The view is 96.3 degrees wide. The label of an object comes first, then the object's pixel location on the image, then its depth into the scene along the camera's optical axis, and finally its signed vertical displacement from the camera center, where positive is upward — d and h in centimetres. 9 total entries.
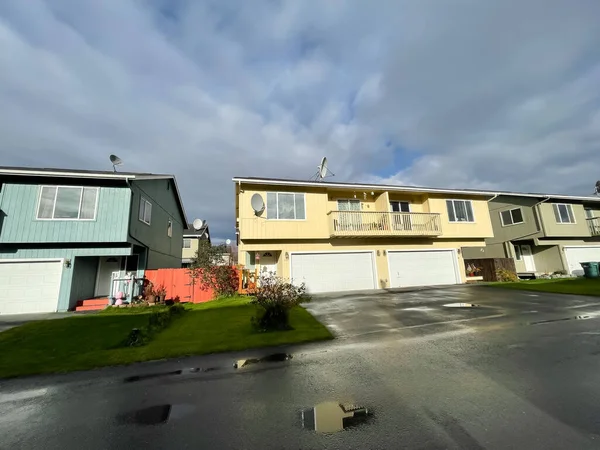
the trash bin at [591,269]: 1773 +14
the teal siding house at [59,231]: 1257 +291
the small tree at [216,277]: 1452 +53
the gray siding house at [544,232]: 2227 +340
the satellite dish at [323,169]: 1747 +718
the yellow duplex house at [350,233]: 1563 +283
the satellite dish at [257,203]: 1501 +449
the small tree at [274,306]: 726 -59
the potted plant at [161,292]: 1432 -17
